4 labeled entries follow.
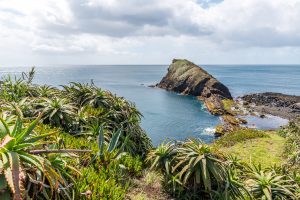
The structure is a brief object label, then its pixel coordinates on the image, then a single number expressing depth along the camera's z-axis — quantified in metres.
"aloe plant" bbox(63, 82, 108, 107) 11.84
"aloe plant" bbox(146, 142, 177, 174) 8.90
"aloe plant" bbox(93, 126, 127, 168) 7.42
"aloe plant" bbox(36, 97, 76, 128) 9.43
